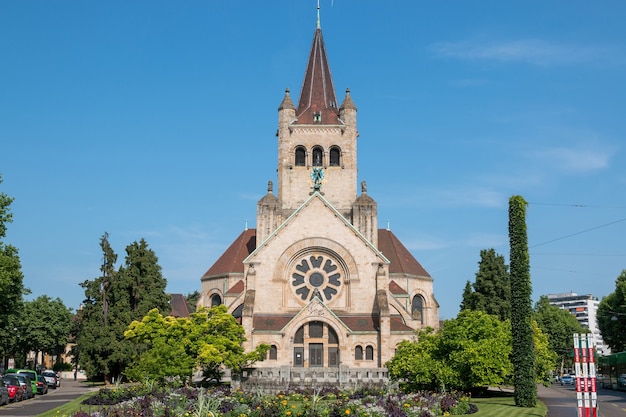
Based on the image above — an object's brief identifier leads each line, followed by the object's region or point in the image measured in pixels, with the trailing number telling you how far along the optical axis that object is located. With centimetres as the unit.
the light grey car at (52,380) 6035
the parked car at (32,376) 4794
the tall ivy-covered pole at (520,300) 3494
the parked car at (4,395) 3818
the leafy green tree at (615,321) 7956
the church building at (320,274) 5566
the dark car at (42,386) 5069
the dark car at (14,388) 4068
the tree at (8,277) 4522
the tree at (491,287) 6900
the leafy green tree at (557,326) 11550
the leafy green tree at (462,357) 3866
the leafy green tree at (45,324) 8431
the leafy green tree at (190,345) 4391
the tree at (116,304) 5766
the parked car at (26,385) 4366
